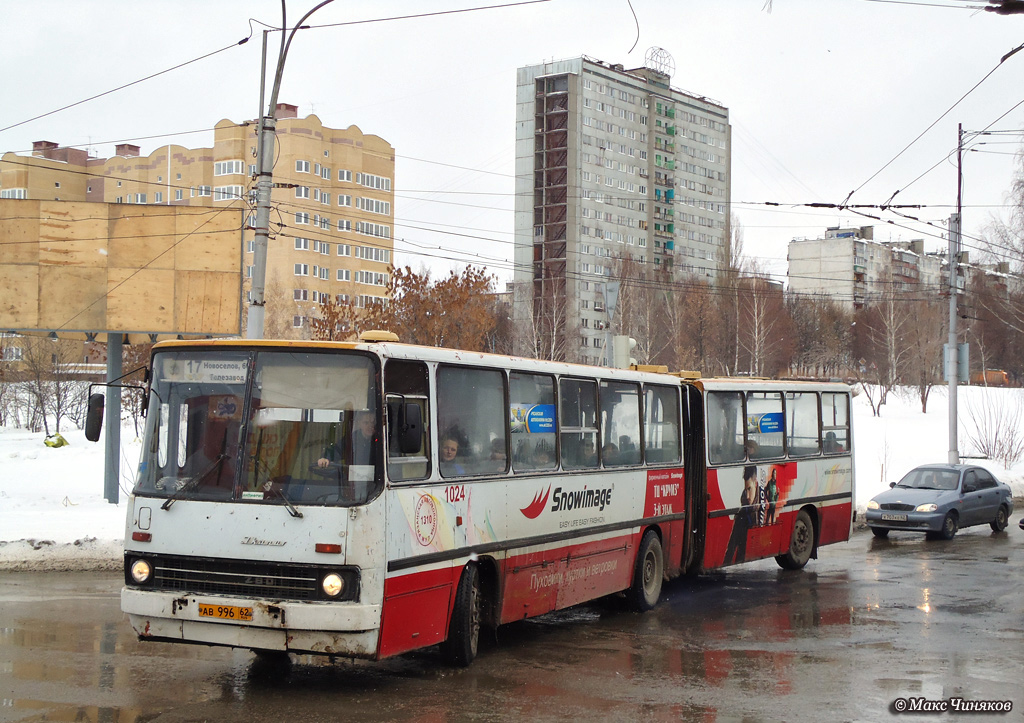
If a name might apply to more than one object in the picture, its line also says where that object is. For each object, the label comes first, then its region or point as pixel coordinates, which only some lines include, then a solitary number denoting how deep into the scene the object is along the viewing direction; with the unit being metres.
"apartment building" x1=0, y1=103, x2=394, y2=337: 105.75
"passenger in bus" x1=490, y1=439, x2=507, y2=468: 9.73
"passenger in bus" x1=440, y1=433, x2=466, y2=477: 8.92
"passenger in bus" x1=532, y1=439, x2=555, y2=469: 10.52
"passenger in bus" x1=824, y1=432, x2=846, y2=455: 17.27
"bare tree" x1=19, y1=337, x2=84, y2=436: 47.44
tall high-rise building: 103.75
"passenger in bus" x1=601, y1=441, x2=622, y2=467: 11.90
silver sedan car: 21.19
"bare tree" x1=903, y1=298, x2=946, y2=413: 79.12
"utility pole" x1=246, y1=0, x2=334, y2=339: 15.80
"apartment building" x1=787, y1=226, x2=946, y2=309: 134.62
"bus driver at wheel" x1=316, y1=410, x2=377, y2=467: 7.98
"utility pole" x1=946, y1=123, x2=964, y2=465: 29.62
